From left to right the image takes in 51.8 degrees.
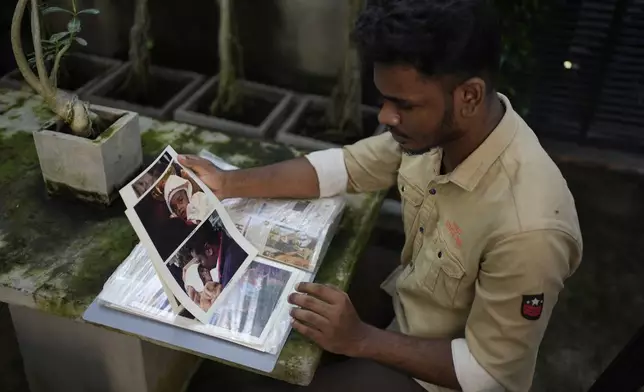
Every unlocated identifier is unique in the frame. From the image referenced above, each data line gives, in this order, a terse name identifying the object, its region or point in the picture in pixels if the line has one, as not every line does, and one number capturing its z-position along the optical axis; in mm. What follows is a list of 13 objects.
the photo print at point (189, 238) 1029
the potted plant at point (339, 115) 1792
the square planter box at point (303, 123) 1771
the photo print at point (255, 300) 1007
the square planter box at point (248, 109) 1831
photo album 1017
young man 945
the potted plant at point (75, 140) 1194
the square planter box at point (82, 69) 2055
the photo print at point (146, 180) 1102
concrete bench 1072
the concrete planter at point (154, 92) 1904
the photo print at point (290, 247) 1127
